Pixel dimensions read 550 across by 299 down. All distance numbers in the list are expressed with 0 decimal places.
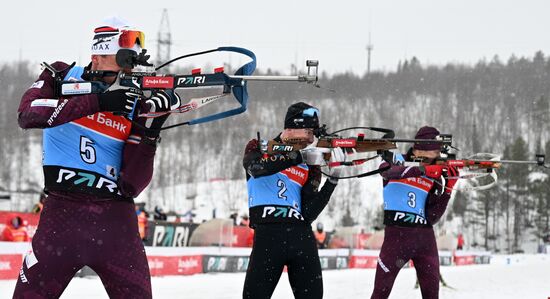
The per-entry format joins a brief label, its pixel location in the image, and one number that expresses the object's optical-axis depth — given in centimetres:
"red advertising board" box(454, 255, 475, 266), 3597
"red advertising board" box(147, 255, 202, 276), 1738
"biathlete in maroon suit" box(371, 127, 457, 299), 805
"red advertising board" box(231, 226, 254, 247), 2386
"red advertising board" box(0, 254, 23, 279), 1376
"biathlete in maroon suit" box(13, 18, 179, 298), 407
